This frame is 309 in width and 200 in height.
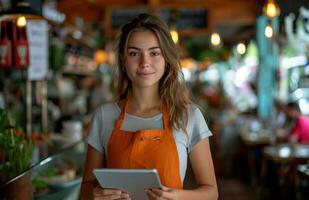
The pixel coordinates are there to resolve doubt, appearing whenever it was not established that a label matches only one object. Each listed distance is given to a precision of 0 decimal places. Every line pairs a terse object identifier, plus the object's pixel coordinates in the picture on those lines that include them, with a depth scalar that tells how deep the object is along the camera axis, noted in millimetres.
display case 2578
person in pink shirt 7293
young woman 2090
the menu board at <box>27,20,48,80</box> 4945
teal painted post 10117
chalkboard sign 8297
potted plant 2734
